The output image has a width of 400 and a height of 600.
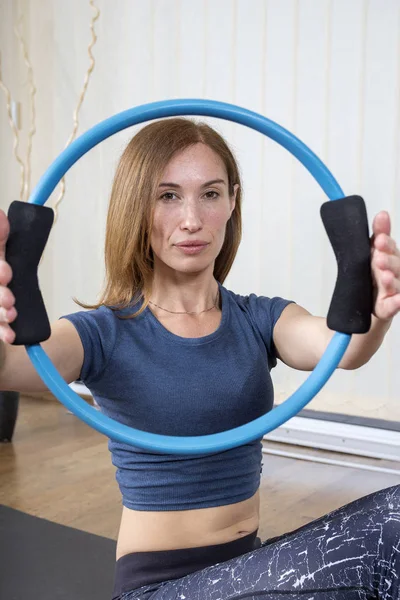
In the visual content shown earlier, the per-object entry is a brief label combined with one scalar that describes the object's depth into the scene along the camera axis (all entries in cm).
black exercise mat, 186
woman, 125
